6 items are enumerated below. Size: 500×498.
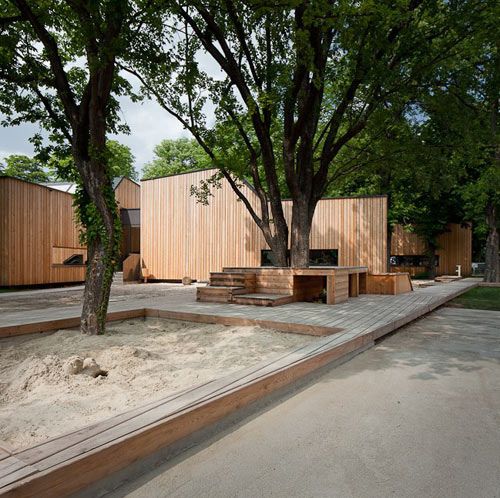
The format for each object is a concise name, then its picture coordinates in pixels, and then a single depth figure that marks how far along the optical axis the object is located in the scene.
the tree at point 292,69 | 7.74
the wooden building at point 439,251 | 24.12
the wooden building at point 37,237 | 15.45
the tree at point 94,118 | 5.05
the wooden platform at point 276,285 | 8.44
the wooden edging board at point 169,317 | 5.32
